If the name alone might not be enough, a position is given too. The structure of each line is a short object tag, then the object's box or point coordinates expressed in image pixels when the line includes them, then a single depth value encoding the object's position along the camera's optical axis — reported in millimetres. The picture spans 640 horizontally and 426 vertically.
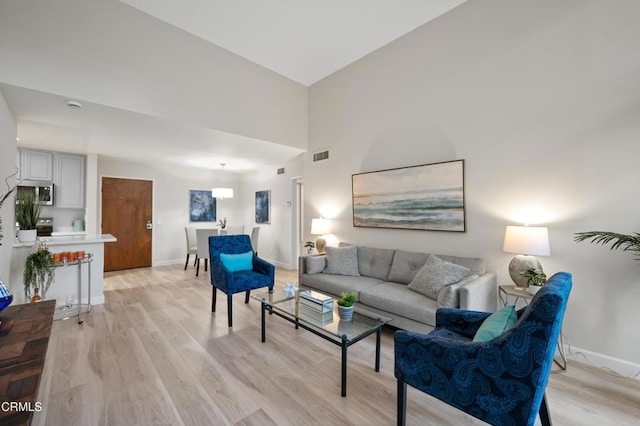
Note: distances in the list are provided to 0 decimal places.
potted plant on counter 3121
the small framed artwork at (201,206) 6660
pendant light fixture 5539
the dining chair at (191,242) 5699
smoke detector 2836
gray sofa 2393
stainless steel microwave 4367
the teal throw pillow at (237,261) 3322
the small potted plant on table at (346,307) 2236
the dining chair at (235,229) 6769
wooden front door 5543
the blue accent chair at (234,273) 2998
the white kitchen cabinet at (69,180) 4695
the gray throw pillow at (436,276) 2596
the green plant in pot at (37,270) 2861
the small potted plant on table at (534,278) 2209
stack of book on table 2354
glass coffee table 1897
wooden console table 864
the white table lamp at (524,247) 2299
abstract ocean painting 3066
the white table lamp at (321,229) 4445
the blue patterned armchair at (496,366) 1101
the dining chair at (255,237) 5815
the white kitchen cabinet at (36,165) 4395
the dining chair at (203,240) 5289
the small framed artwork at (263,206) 6500
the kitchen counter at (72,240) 3111
